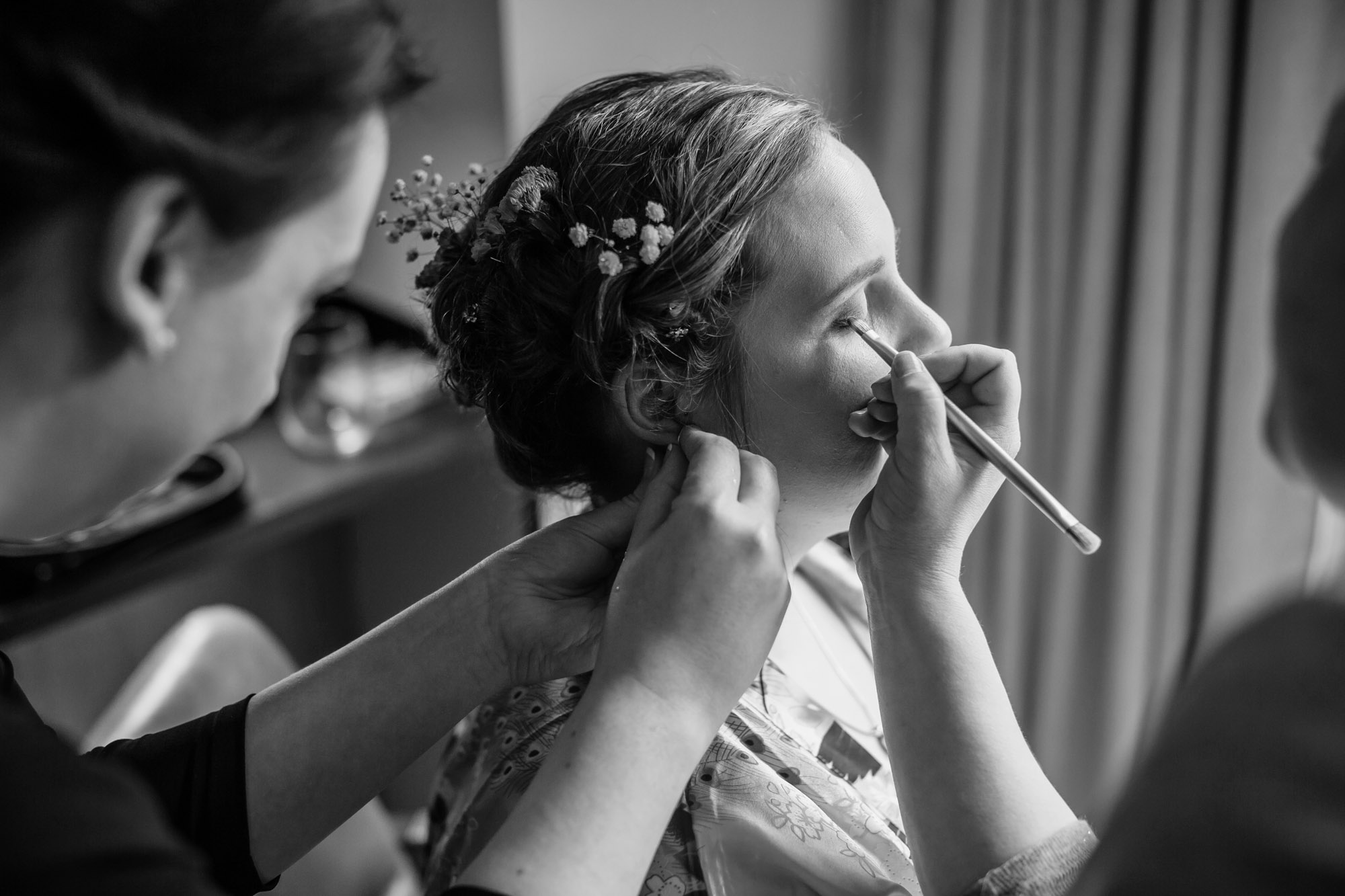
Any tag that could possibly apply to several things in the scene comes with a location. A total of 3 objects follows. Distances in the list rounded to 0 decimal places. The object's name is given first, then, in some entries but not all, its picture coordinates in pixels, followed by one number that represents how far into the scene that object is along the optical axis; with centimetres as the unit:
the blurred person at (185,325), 48
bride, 84
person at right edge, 41
